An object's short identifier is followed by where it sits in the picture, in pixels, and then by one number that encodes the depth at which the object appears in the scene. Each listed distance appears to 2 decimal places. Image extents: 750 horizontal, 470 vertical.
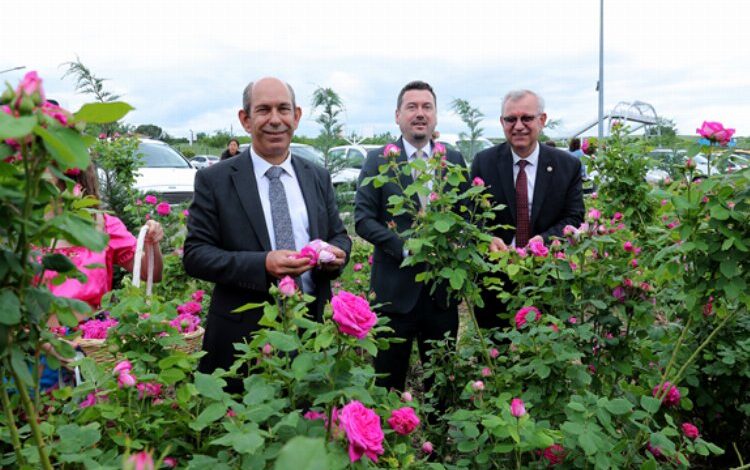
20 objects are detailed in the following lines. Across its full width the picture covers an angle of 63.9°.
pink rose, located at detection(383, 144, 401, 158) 2.37
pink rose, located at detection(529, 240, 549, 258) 2.29
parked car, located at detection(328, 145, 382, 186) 6.09
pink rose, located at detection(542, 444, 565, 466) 1.78
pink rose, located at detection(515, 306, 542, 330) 2.21
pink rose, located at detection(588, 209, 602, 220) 2.22
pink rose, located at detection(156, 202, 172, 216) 4.69
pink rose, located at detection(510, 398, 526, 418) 1.54
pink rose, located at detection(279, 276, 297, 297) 1.41
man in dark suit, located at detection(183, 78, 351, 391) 2.45
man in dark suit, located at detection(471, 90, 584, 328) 3.36
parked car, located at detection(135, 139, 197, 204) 8.66
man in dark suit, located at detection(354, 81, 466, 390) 3.36
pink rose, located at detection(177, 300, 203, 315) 3.34
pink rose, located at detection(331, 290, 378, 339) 1.21
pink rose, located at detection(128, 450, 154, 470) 0.42
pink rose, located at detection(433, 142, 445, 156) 2.23
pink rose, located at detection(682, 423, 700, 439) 2.03
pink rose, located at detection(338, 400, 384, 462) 1.15
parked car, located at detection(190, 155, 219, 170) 26.45
